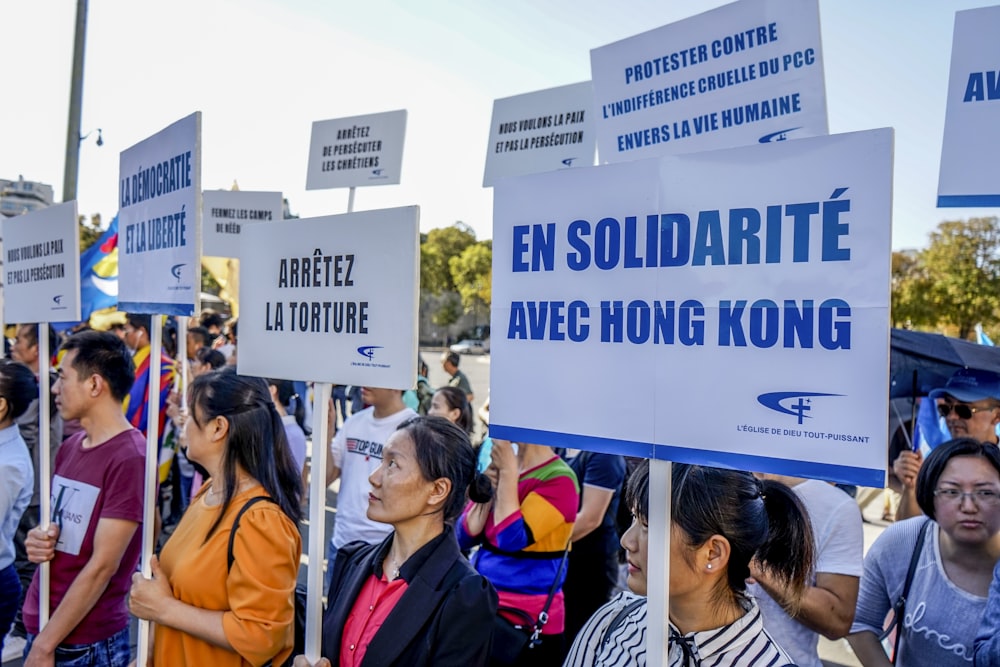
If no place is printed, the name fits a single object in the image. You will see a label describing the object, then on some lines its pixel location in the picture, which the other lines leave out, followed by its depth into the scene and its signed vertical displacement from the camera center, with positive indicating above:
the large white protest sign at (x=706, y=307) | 1.39 +0.06
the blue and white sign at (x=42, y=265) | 3.62 +0.32
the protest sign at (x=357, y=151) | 5.83 +1.47
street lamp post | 10.45 +3.25
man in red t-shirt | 2.70 -0.75
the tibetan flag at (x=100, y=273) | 7.67 +0.57
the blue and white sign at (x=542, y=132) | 5.16 +1.44
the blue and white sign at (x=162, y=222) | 2.77 +0.43
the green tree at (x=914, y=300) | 33.06 +1.73
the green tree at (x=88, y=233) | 34.06 +4.41
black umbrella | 3.50 -0.11
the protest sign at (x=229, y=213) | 6.73 +1.06
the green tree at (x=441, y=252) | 68.00 +7.57
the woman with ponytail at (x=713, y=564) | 1.75 -0.58
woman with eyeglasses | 2.33 -0.77
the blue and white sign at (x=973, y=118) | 2.60 +0.79
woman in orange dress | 2.23 -0.70
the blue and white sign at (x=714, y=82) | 3.26 +1.22
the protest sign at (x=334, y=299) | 2.17 +0.10
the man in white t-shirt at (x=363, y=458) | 3.91 -0.72
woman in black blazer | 2.06 -0.75
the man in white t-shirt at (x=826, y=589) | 2.44 -0.85
